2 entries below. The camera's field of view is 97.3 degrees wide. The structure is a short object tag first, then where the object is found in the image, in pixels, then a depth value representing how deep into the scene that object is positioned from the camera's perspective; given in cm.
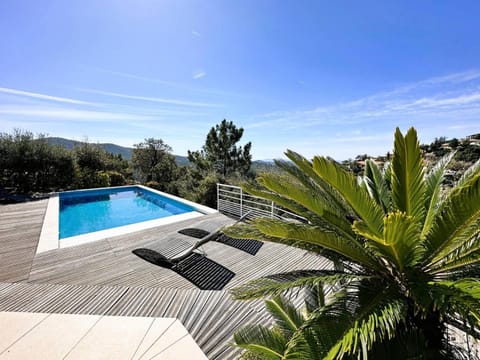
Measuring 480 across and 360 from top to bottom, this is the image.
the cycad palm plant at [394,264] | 120
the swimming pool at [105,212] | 602
